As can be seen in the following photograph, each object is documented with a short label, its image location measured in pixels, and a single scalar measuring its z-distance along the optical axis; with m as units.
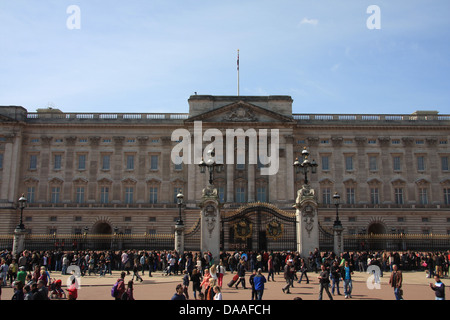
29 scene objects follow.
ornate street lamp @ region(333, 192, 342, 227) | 30.74
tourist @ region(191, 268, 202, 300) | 17.33
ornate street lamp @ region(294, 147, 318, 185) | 28.86
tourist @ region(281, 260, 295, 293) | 19.64
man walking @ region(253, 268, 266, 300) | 16.11
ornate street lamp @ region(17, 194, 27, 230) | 34.95
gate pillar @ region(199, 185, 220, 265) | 28.30
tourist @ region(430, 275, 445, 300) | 14.31
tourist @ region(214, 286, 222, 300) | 12.24
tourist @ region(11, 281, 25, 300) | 13.40
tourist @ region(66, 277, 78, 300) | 14.32
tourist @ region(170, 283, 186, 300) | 11.89
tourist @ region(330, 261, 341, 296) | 19.38
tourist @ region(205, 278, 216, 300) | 13.97
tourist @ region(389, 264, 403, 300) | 16.10
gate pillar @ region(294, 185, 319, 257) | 28.41
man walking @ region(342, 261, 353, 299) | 18.68
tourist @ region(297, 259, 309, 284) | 22.84
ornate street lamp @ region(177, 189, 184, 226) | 30.18
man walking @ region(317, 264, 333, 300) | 17.45
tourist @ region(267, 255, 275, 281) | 23.83
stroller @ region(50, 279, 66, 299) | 17.44
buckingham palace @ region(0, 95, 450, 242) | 55.09
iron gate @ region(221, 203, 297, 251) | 30.26
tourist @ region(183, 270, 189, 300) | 17.28
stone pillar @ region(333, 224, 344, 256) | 30.22
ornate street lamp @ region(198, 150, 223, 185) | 28.58
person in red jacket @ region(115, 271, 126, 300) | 13.75
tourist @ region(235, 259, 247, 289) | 21.00
